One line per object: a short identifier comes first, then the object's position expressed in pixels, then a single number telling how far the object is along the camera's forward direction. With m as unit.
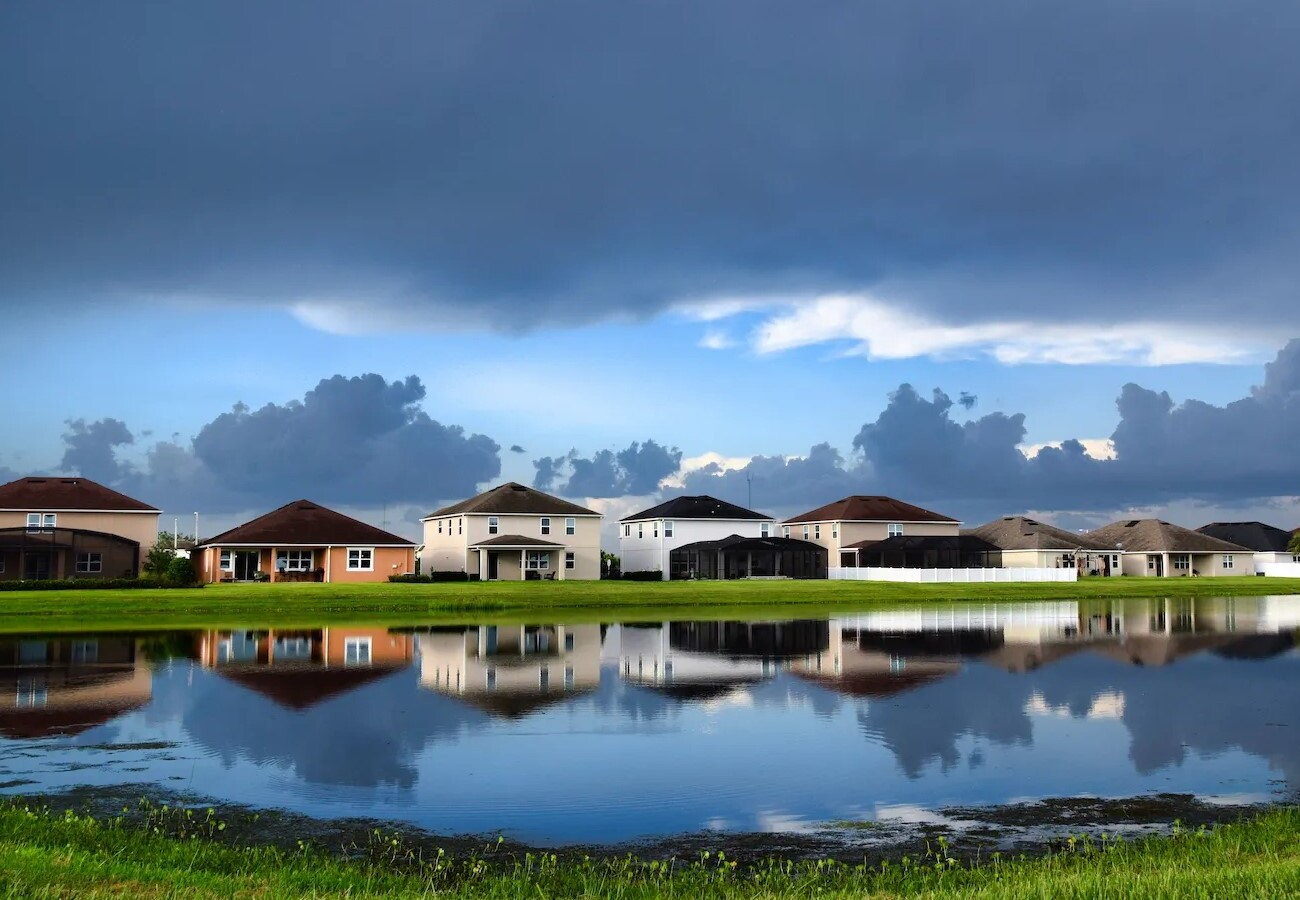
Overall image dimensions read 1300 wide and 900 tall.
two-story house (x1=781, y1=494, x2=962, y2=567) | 99.50
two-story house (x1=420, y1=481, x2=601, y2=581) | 81.94
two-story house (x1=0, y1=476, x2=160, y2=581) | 69.88
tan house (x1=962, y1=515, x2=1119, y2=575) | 103.00
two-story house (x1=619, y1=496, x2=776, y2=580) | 94.38
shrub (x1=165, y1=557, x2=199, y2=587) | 65.38
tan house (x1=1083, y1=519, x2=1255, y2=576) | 110.00
